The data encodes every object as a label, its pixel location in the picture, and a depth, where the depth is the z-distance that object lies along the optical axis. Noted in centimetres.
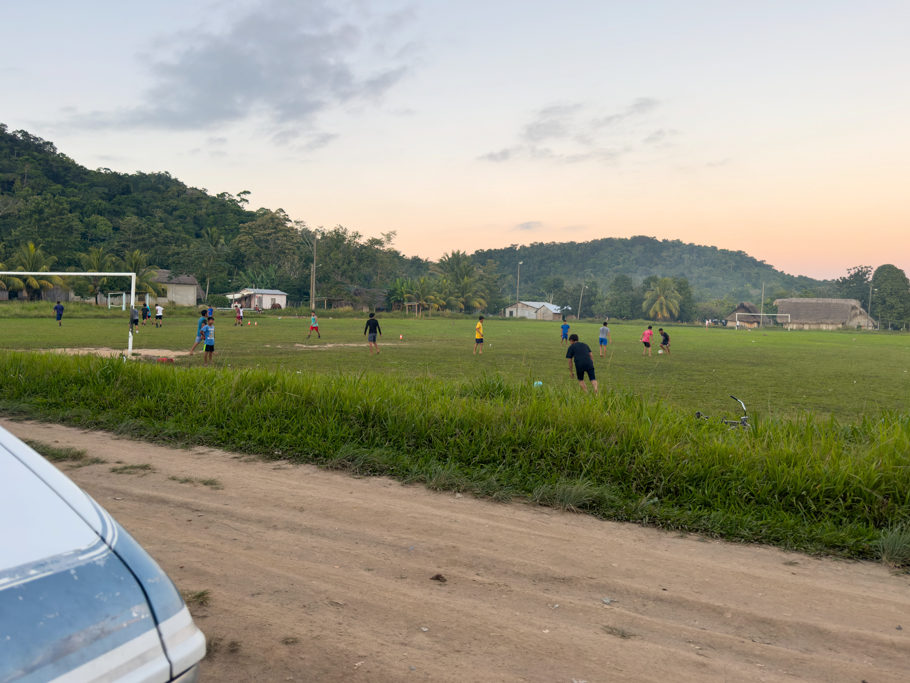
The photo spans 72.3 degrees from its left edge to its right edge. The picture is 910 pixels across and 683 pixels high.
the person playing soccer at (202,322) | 1770
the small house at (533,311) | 12394
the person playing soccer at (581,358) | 1353
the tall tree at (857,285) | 12129
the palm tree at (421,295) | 9088
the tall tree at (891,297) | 10425
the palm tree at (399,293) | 9050
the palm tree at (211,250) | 9106
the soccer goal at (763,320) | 10981
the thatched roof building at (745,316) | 11556
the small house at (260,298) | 8562
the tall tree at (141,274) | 5981
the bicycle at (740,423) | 707
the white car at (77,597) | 117
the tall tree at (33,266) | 5931
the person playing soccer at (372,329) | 2362
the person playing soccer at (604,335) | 2462
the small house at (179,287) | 8138
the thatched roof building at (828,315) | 10125
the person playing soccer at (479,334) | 2426
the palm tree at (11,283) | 5869
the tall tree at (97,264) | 6088
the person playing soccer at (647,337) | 2626
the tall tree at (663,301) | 11588
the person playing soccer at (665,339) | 2776
